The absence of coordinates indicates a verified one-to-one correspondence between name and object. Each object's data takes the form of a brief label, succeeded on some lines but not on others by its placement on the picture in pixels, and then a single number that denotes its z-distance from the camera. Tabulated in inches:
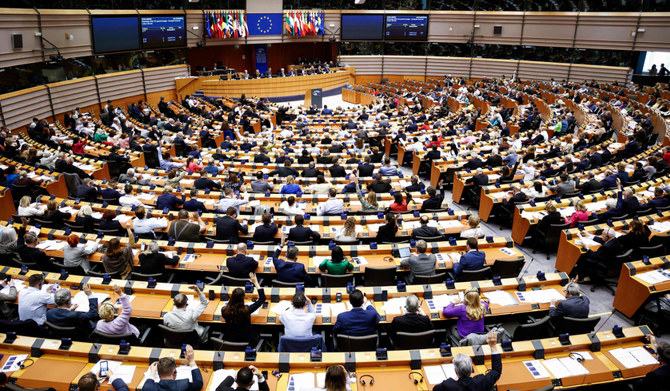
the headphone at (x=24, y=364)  221.1
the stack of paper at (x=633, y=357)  227.9
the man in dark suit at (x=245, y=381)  185.8
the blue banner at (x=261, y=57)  1418.6
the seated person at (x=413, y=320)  243.3
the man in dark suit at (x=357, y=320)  246.7
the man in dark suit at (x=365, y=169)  541.3
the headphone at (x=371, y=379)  216.6
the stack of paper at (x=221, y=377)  207.4
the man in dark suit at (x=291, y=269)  296.5
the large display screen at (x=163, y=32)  1056.8
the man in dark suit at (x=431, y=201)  418.3
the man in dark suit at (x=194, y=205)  416.5
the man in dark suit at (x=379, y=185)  474.0
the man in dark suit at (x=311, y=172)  521.3
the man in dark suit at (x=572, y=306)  261.6
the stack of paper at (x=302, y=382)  210.0
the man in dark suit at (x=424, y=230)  362.9
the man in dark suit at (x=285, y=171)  529.0
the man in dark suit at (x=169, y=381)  192.9
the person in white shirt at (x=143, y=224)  367.9
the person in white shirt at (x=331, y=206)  411.8
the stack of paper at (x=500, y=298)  279.6
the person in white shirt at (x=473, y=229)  356.8
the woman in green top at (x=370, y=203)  412.8
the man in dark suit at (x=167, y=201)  422.0
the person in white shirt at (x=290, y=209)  405.9
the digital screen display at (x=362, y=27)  1419.8
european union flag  1280.8
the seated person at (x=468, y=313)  251.1
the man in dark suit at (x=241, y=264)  305.6
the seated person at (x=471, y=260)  311.4
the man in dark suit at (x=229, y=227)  363.9
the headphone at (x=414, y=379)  216.8
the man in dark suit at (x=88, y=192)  450.0
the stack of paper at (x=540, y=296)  281.7
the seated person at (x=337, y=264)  305.1
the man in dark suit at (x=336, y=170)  529.0
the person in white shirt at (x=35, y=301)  259.6
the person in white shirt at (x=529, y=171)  511.2
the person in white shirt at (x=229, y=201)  422.3
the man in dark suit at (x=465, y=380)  194.2
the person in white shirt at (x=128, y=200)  434.3
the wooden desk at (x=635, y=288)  299.7
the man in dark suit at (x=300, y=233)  351.6
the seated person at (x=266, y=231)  360.8
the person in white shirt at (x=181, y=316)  248.4
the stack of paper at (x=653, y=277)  304.7
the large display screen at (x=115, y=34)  935.7
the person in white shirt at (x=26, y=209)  397.7
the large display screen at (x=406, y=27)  1423.5
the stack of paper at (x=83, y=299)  267.0
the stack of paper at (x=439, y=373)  218.1
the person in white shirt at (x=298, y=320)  243.3
